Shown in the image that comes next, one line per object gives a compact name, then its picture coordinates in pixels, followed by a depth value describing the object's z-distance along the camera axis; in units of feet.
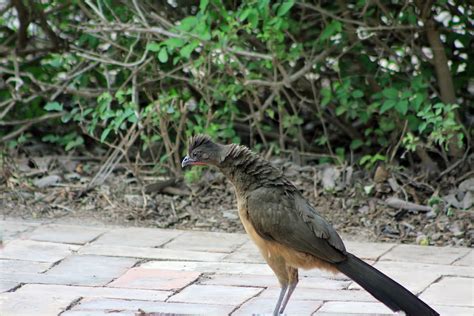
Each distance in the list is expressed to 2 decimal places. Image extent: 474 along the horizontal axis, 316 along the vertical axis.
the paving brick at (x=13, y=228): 39.76
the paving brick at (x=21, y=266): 35.17
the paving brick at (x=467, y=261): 35.96
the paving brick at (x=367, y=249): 37.17
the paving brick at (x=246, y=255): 36.88
